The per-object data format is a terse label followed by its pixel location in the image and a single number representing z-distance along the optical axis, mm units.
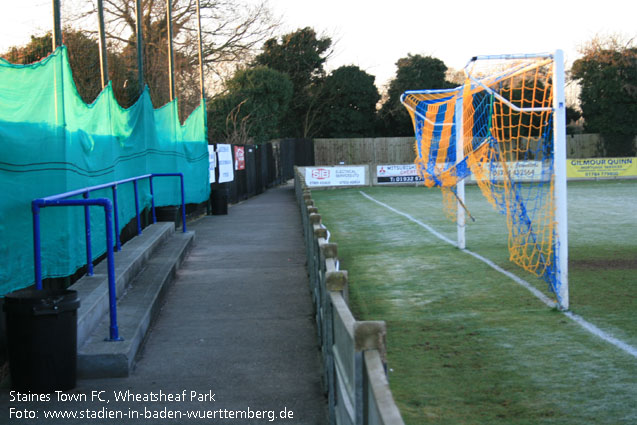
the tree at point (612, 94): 45719
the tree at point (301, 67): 50938
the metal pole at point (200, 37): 24281
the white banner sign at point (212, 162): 22000
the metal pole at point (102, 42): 12874
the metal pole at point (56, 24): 9096
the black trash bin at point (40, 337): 5598
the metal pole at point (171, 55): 19672
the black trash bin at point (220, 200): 21297
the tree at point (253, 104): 38594
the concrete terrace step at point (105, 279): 6853
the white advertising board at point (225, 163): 23302
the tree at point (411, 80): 53031
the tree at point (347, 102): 52688
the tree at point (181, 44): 35469
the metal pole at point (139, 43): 16109
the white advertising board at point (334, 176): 33688
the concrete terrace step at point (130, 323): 6258
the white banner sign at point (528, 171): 31653
